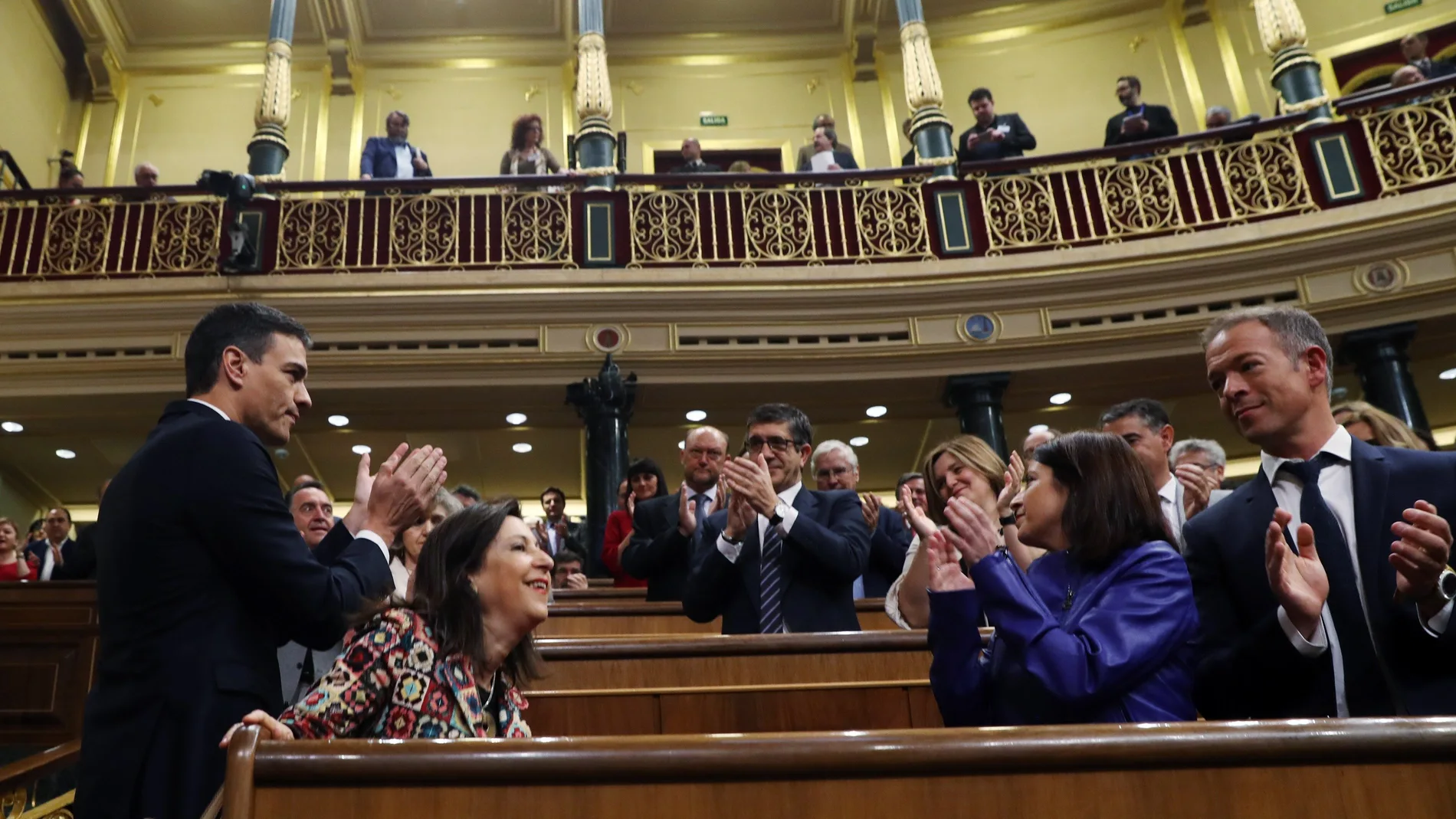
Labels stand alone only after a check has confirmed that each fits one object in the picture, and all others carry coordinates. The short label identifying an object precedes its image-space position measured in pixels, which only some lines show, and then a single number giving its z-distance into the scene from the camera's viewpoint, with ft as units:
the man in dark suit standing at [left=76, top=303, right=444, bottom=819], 5.11
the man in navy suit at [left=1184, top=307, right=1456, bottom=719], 4.94
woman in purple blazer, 4.84
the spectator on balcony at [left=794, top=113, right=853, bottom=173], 26.53
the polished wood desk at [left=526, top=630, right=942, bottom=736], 7.70
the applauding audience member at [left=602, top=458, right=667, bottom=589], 15.46
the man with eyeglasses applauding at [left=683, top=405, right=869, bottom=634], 8.10
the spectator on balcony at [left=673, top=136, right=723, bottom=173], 24.64
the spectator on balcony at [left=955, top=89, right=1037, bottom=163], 23.91
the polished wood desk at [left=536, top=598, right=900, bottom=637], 11.44
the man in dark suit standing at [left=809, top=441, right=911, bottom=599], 10.67
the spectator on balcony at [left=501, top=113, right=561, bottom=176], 24.62
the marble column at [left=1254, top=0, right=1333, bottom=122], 22.39
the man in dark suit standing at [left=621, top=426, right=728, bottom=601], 11.01
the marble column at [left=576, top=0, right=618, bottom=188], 23.73
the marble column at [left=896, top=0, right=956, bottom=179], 23.84
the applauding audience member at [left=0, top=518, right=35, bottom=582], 17.93
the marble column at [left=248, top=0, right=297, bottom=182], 23.73
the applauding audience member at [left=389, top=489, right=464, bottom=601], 9.39
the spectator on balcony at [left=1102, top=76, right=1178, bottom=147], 23.50
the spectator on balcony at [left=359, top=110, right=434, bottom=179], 25.26
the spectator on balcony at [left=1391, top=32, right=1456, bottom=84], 22.94
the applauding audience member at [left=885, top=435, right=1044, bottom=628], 7.81
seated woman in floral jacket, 5.09
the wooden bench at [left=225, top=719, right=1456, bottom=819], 3.94
